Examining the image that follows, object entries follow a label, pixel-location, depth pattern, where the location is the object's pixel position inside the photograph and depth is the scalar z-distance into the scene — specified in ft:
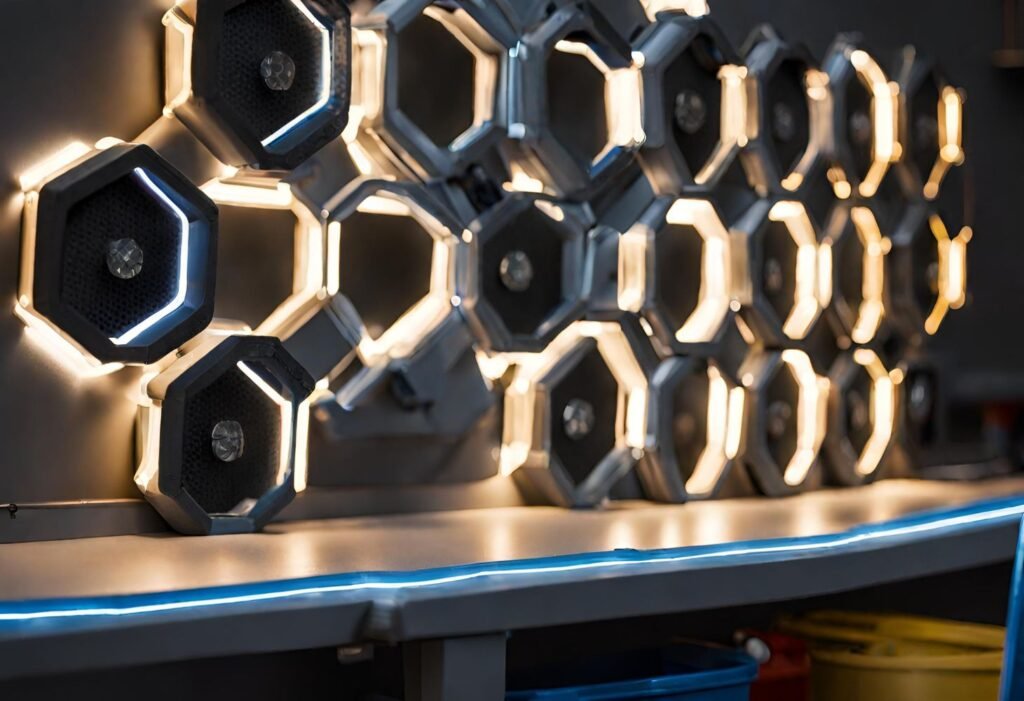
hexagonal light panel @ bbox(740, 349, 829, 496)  10.67
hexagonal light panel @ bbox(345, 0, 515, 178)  9.37
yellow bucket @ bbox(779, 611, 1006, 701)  9.51
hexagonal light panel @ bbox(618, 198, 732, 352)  10.25
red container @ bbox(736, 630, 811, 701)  9.64
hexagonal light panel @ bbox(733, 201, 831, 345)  10.72
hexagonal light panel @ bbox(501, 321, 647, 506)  9.89
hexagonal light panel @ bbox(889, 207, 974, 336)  11.47
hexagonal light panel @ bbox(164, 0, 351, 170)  8.88
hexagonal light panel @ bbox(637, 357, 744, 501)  10.25
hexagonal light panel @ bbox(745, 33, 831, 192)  10.69
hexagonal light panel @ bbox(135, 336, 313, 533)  8.83
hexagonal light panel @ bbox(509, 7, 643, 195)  9.81
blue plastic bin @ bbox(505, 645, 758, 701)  8.72
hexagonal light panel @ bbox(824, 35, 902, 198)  11.18
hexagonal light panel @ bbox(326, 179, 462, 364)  9.51
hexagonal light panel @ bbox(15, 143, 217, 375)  8.61
